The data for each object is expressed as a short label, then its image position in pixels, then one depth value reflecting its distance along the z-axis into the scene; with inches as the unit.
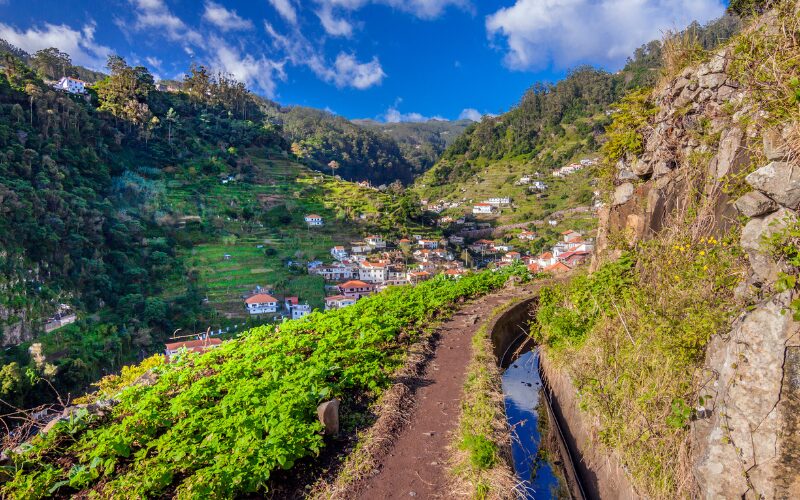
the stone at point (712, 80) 246.7
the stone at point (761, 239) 131.1
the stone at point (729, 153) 191.8
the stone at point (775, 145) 134.2
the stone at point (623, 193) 338.6
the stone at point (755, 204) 137.5
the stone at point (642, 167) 320.8
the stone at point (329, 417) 188.2
